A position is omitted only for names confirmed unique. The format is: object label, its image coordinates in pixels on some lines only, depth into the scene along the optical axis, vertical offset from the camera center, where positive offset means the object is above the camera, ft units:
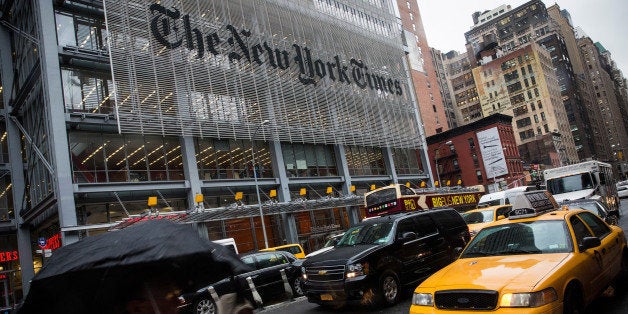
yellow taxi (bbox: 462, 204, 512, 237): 49.75 -3.54
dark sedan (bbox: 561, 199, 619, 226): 44.19 -4.66
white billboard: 226.58 +15.47
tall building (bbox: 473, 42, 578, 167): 347.36 +67.50
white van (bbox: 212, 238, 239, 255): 46.25 -1.02
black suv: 29.91 -3.97
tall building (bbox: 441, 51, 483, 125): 409.28 +87.93
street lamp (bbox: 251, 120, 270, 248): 86.66 +20.05
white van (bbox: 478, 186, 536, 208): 81.66 -3.02
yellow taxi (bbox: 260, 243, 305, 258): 60.34 -4.02
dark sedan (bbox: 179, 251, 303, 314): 39.45 -4.63
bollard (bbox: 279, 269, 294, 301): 42.86 -6.10
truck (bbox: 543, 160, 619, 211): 75.41 -2.63
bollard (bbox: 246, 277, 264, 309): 38.96 -5.77
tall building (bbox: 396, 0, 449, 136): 314.14 +91.85
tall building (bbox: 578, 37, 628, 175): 543.80 +82.55
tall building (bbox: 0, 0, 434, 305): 77.20 +24.56
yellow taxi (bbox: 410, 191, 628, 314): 17.20 -3.99
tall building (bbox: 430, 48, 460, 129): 393.09 +97.40
